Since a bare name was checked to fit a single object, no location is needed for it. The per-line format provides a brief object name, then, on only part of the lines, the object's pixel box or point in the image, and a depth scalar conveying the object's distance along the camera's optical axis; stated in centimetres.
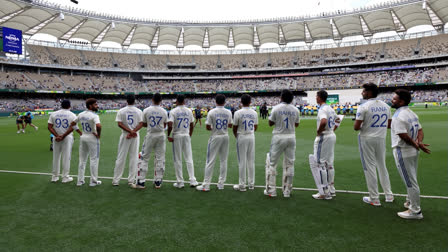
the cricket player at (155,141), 574
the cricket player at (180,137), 577
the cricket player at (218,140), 556
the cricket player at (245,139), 552
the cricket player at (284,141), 508
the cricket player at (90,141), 586
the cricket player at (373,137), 461
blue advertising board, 3300
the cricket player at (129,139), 595
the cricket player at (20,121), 1806
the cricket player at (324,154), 495
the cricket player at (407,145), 395
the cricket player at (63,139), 624
